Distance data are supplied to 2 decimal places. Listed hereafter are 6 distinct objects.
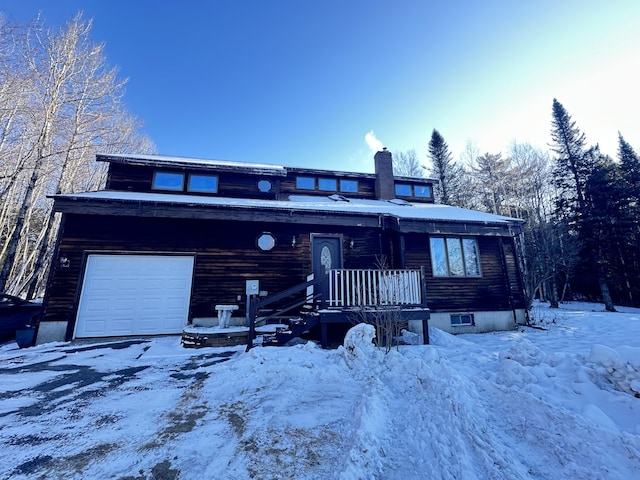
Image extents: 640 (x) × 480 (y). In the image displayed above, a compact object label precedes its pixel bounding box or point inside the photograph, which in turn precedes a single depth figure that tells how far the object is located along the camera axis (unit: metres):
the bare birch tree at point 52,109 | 12.90
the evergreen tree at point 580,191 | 19.05
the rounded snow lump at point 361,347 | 4.88
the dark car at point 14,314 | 7.77
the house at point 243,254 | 7.59
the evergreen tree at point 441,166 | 26.45
